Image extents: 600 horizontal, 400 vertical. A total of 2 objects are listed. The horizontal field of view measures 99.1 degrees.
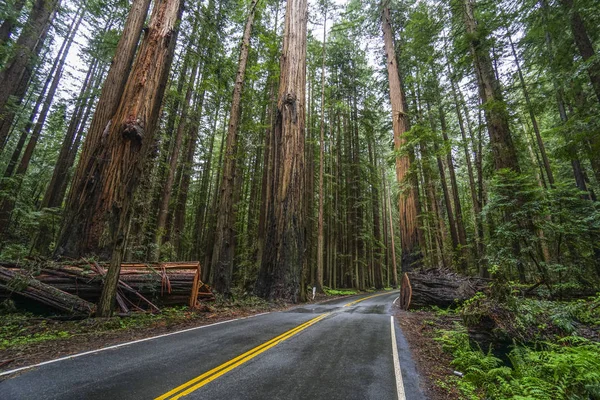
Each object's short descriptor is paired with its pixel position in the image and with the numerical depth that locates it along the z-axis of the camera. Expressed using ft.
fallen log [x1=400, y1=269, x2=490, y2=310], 29.13
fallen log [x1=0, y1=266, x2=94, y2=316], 18.80
